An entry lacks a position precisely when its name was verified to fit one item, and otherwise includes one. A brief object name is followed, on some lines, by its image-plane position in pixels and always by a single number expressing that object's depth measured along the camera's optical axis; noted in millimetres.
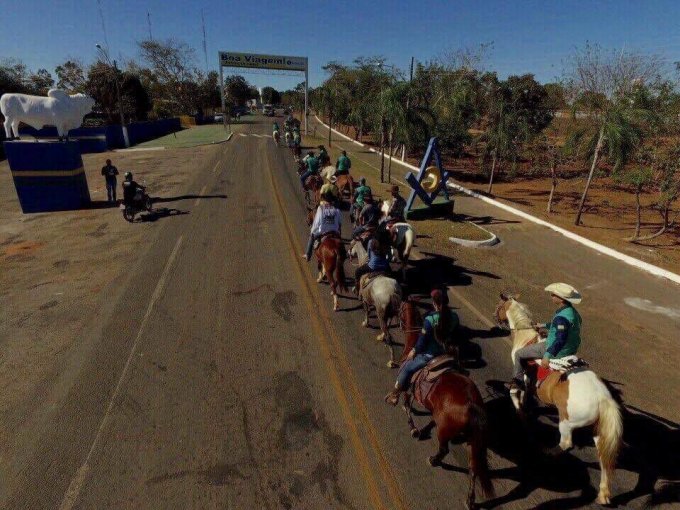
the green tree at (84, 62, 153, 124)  53375
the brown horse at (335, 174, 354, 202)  16861
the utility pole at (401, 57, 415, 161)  19084
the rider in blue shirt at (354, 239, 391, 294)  7643
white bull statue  14992
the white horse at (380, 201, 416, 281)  9938
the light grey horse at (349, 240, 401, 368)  6840
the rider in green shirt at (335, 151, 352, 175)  18406
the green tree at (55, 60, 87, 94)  56812
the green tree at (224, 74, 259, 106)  101750
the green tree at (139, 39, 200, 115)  75312
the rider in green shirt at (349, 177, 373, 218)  12970
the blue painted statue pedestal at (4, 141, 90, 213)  14992
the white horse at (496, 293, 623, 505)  4264
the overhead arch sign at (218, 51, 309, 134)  49469
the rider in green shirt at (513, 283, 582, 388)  4953
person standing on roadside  16659
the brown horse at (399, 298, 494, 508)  4168
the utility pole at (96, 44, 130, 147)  38500
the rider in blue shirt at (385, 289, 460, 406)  4859
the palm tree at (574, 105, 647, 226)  14969
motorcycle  14516
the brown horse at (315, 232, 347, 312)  8273
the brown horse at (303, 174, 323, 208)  17094
